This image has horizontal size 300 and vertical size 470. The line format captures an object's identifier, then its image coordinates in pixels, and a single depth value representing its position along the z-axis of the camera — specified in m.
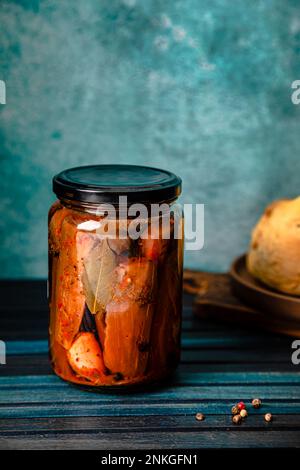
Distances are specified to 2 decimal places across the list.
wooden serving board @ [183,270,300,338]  0.88
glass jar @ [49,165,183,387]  0.74
